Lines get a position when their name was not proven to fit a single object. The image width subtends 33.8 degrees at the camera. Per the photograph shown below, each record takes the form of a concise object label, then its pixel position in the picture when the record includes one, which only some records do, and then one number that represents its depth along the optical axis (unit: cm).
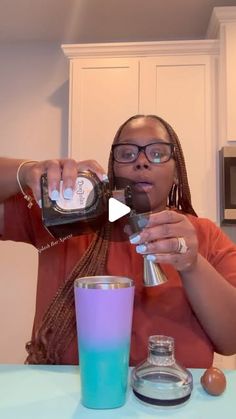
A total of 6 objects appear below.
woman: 58
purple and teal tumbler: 46
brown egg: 51
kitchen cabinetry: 180
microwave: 166
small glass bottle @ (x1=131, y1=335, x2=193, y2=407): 47
